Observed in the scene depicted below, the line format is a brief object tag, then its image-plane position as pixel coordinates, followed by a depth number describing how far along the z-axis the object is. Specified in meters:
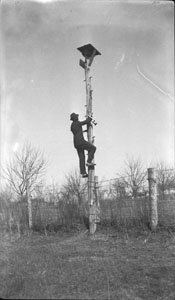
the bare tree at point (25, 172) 20.08
